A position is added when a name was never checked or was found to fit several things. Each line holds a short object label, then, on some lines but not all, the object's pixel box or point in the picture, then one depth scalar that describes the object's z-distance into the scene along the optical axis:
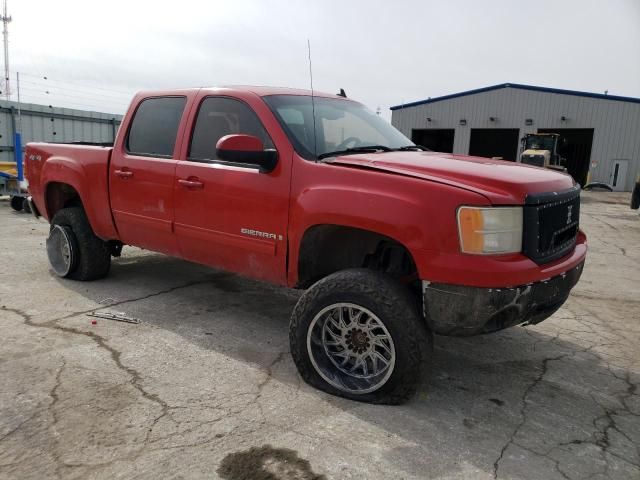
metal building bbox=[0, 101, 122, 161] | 15.37
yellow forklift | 22.44
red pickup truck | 2.79
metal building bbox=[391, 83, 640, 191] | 26.92
